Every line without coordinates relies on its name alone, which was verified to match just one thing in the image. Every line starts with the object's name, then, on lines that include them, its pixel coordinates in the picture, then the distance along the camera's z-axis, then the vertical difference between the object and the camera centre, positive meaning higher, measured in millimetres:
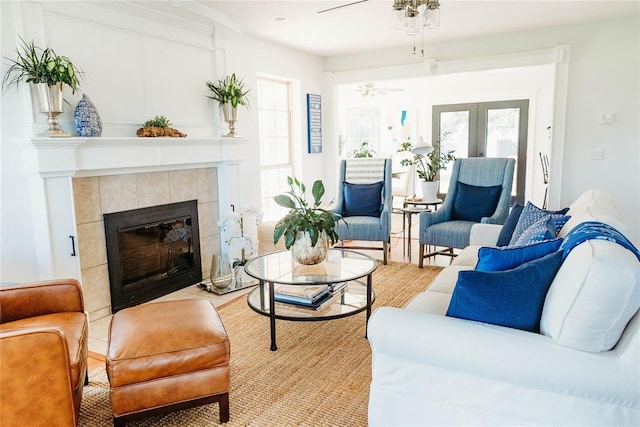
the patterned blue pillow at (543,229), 2043 -408
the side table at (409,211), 4723 -668
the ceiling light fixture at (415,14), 2908 +886
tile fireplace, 2904 -275
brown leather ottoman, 1834 -889
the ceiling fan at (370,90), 7305 +981
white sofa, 1355 -695
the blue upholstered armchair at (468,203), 4168 -545
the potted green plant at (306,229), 2791 -489
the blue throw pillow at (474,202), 4324 -534
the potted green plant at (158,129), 3484 +193
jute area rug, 2064 -1222
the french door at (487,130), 7992 +314
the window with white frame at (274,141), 5387 +129
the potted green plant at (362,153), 7805 -66
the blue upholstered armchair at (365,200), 4535 -547
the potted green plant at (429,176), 4879 -317
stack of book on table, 2773 -912
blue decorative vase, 3025 +255
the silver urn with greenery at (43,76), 2760 +499
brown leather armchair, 1520 -788
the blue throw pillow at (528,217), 2584 -420
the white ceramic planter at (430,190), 4965 -465
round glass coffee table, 2660 -844
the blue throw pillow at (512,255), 1690 -413
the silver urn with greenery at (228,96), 4219 +527
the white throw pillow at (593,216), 1936 -329
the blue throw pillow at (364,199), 4832 -539
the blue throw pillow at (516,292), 1565 -511
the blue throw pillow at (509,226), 3000 -539
